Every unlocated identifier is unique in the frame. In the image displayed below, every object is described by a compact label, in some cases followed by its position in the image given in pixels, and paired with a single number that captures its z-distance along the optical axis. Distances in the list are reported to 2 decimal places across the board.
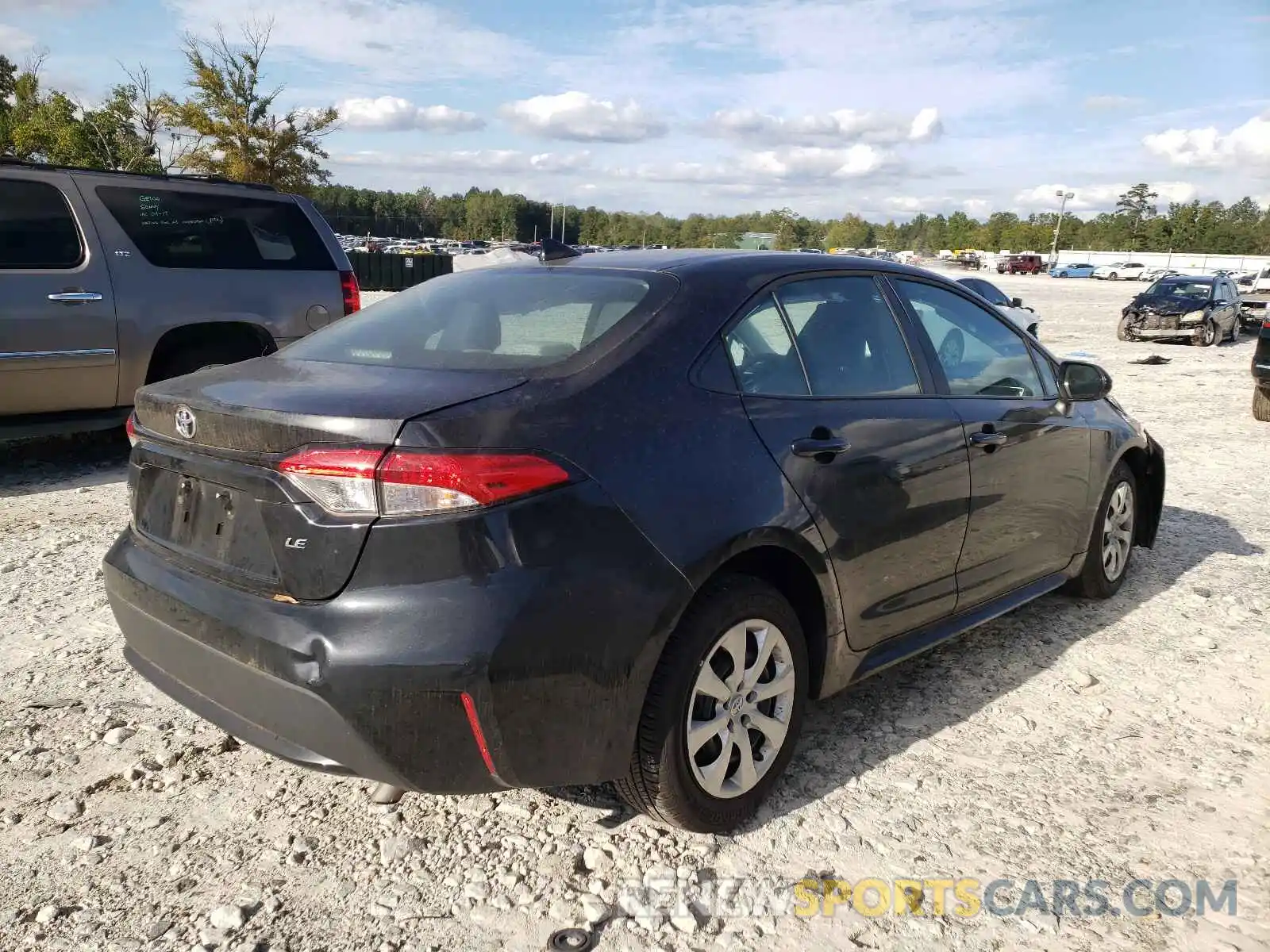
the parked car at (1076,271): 72.84
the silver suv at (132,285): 6.08
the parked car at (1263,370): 10.30
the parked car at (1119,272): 69.75
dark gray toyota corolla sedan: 2.19
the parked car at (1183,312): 20.50
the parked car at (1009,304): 12.18
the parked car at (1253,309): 24.06
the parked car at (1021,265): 76.12
